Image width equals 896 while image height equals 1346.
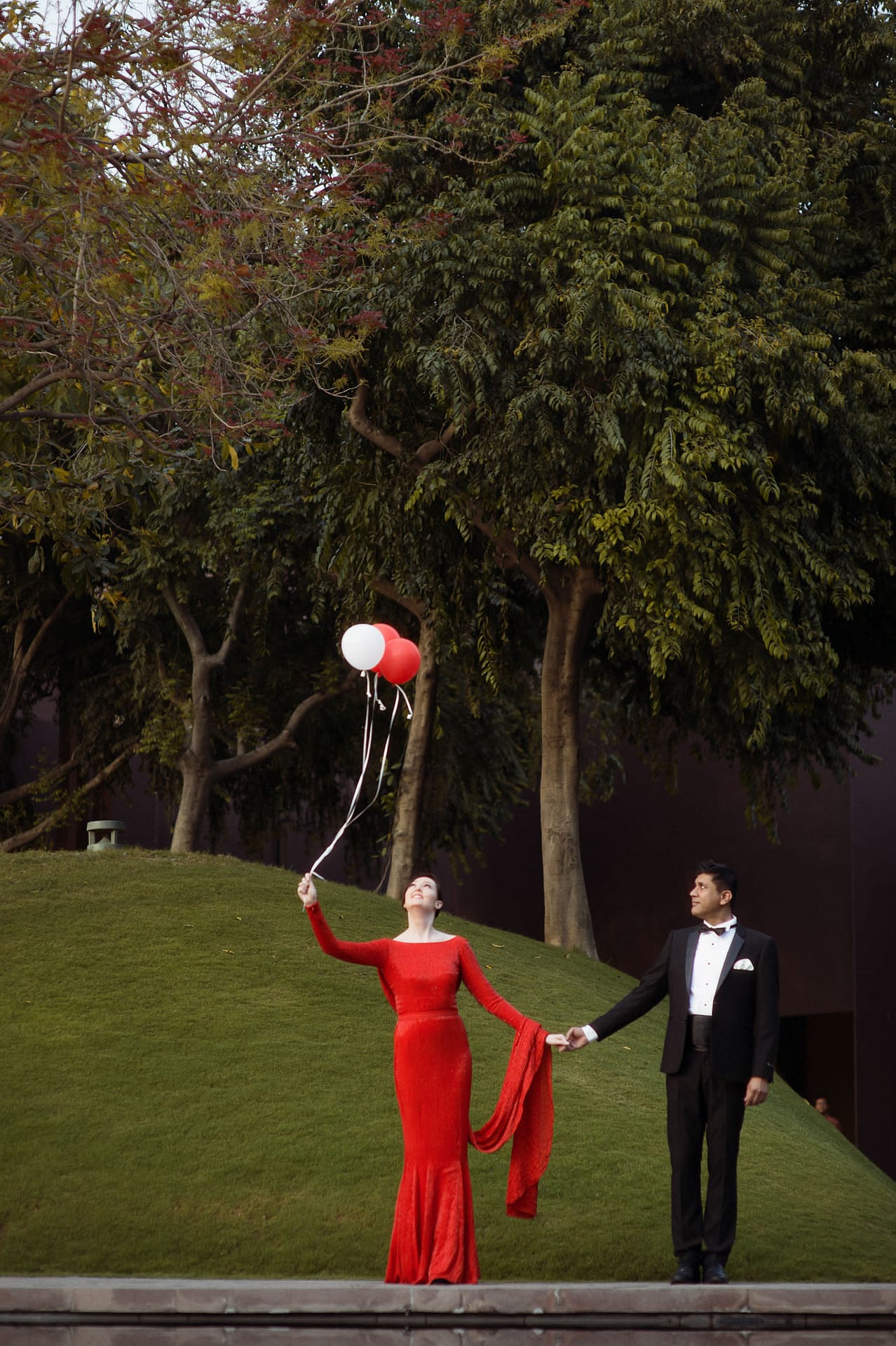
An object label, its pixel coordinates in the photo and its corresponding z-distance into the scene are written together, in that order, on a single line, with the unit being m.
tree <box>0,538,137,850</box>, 21.36
